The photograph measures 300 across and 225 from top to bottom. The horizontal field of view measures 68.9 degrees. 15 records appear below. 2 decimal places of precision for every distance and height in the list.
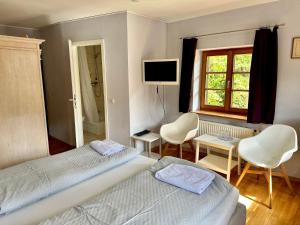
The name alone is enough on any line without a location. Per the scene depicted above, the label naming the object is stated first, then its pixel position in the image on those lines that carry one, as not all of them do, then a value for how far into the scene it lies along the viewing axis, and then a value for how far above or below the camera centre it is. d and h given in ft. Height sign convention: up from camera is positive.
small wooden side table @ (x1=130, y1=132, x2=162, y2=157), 11.19 -3.17
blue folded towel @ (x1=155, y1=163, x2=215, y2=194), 5.20 -2.56
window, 11.20 -0.24
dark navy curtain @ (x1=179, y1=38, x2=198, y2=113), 11.91 +0.27
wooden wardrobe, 8.38 -0.97
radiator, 10.50 -2.71
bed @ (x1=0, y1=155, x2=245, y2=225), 4.66 -2.94
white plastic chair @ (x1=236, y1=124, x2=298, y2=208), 8.23 -2.91
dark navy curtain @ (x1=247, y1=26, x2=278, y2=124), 9.37 -0.08
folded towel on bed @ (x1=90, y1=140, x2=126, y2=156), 7.39 -2.44
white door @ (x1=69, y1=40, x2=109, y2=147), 11.86 -0.50
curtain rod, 9.28 +2.13
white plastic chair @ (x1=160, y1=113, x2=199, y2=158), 11.21 -2.79
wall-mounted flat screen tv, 10.91 +0.25
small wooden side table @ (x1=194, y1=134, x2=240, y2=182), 9.21 -3.76
